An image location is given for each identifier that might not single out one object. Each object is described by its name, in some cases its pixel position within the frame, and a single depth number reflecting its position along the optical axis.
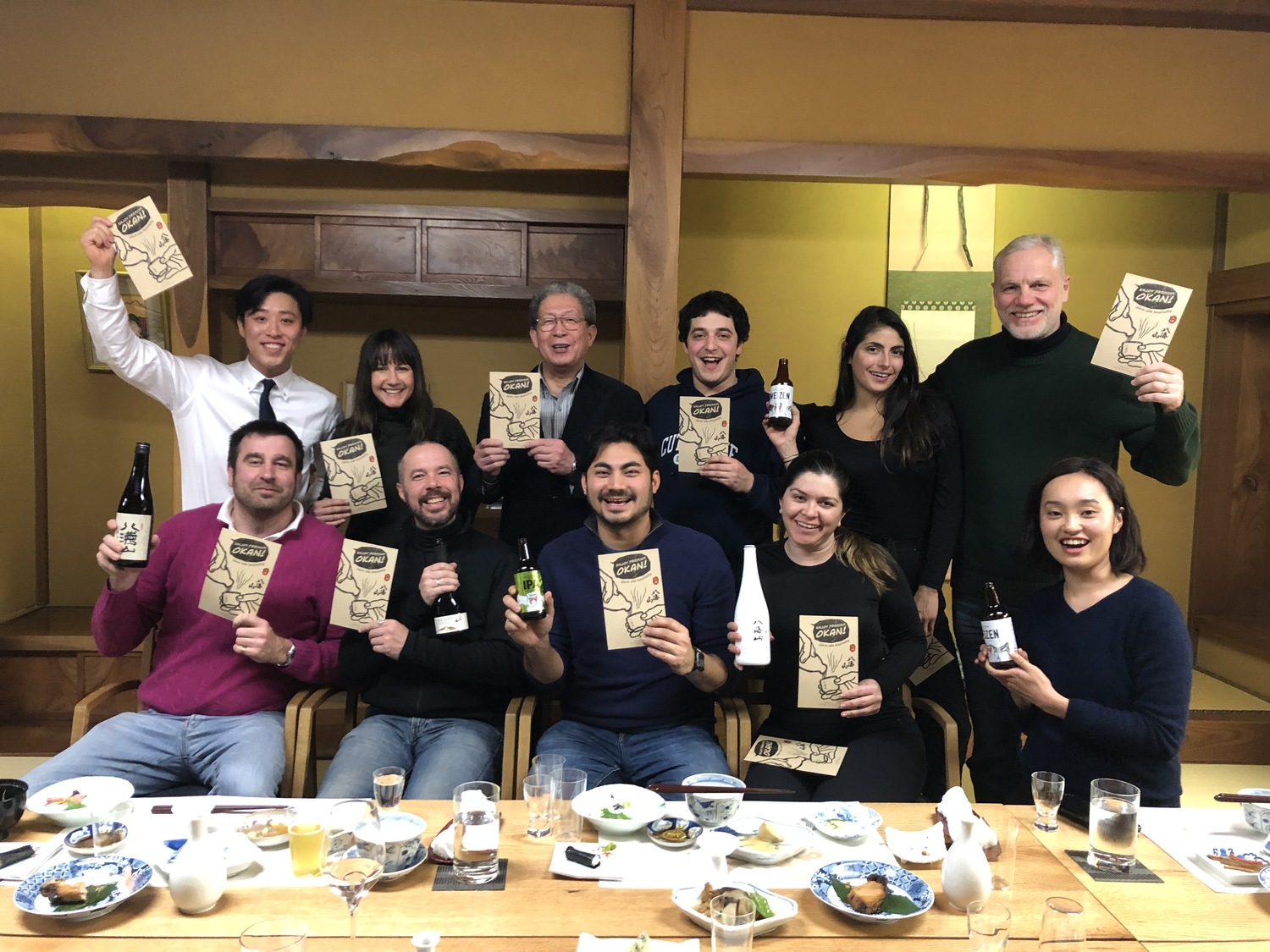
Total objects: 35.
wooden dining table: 1.43
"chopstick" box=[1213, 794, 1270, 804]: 1.89
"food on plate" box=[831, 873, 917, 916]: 1.50
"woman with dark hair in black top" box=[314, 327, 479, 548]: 3.05
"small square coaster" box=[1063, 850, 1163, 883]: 1.67
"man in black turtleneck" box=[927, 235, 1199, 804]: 2.85
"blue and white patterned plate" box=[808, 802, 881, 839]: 1.77
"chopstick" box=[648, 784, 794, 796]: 1.81
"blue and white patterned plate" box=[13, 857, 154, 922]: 1.46
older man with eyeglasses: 3.12
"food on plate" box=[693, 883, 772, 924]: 1.44
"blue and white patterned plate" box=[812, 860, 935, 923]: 1.50
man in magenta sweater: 2.53
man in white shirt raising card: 3.12
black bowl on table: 1.71
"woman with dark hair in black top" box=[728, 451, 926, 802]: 2.46
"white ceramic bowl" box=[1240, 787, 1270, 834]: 1.85
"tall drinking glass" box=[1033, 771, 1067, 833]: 1.82
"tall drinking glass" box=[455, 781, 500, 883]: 1.62
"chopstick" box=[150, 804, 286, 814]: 1.81
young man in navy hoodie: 3.08
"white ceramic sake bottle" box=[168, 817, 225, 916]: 1.47
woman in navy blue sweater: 2.15
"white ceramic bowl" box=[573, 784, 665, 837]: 1.77
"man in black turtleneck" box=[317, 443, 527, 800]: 2.54
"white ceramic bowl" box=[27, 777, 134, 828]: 1.75
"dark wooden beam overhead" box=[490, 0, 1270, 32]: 3.62
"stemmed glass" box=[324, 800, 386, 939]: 1.35
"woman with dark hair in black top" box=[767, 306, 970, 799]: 2.95
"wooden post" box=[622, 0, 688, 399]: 3.57
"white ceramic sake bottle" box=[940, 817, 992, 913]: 1.53
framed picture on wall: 4.98
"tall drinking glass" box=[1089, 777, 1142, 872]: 1.67
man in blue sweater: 2.52
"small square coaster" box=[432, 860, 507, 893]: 1.59
